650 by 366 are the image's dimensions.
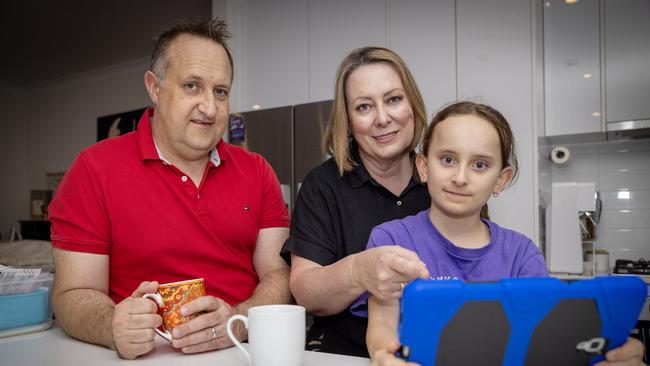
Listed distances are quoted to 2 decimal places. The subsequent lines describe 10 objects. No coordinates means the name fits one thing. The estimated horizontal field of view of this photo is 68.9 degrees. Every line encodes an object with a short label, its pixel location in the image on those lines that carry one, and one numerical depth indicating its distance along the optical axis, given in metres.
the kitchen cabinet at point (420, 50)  2.83
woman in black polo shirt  1.21
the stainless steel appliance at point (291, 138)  3.16
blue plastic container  1.05
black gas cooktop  2.70
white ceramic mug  0.73
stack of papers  1.05
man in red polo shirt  1.22
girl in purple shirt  1.00
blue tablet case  0.60
